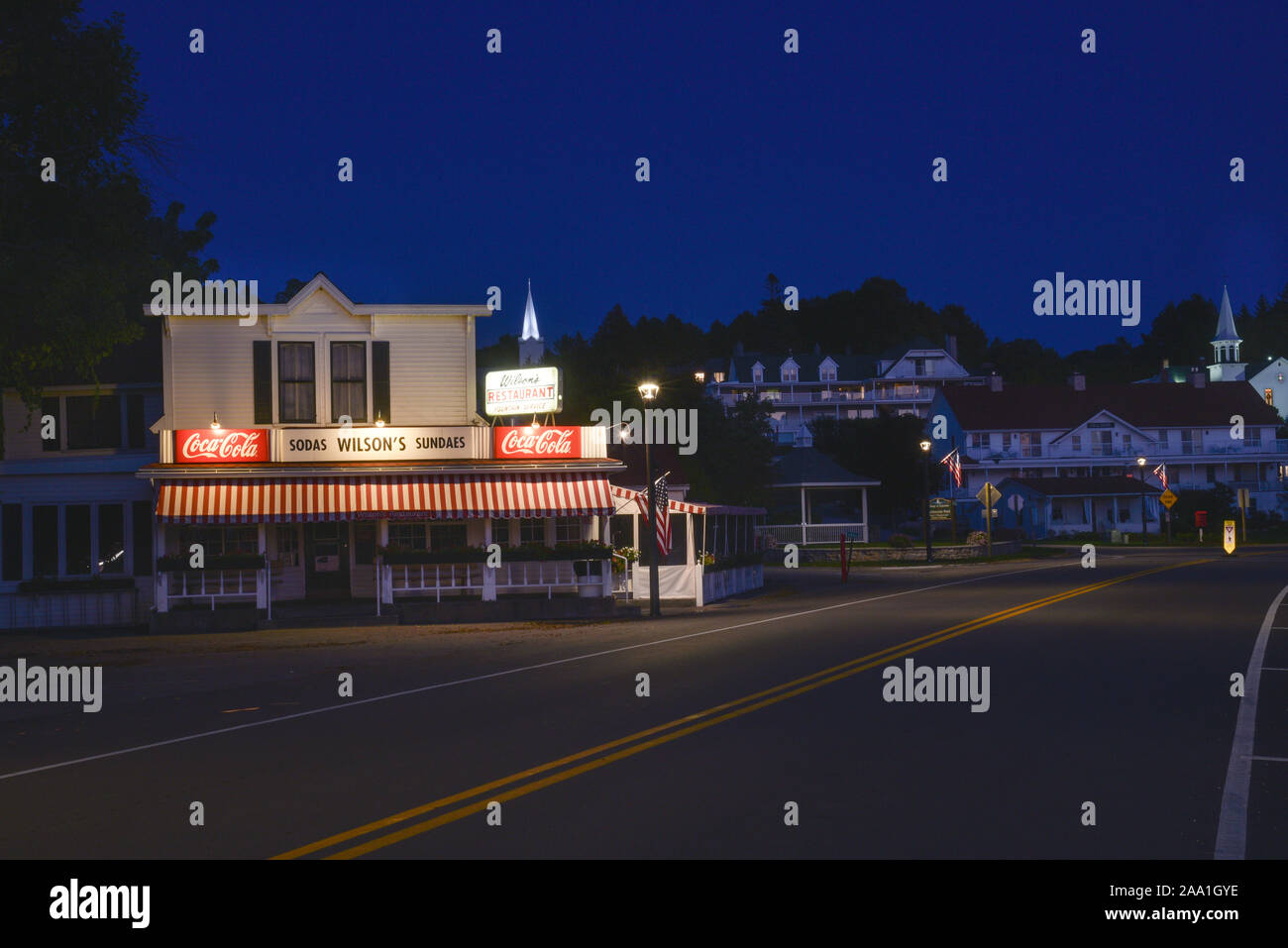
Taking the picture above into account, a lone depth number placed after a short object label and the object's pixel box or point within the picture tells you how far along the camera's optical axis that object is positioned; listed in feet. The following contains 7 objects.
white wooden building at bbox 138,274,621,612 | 93.20
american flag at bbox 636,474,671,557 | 99.81
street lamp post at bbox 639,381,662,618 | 94.63
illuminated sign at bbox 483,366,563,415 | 100.73
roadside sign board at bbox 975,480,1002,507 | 179.42
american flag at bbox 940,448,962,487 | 188.65
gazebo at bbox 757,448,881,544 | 209.46
